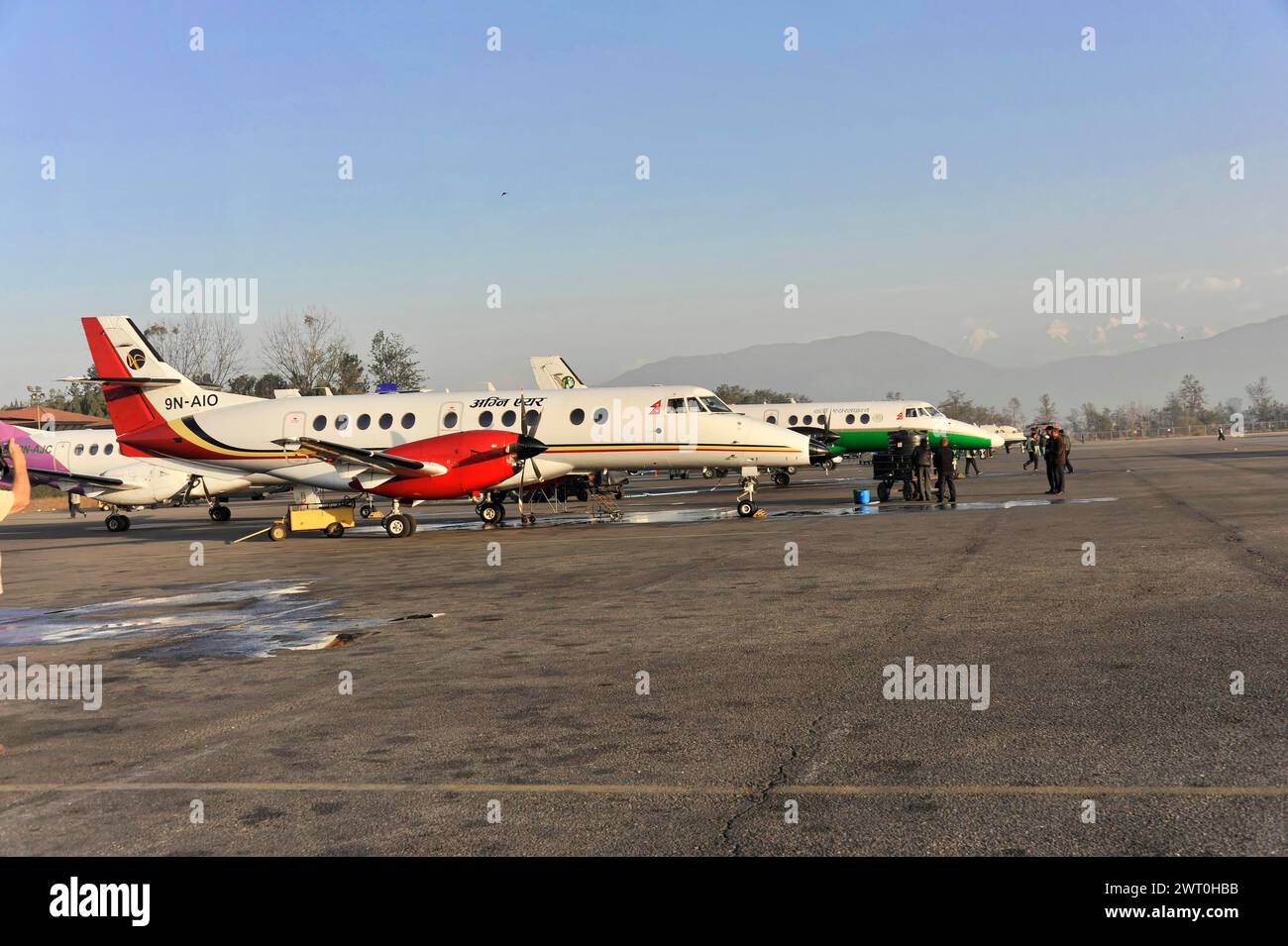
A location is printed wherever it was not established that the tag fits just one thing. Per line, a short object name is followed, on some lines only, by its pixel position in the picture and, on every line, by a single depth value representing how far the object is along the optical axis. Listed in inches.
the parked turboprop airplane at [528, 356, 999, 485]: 1921.8
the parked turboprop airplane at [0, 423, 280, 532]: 1375.5
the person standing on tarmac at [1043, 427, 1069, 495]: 1265.4
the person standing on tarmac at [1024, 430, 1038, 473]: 2142.5
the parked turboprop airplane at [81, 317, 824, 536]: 1042.7
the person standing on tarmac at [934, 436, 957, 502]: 1238.7
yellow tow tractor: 1081.4
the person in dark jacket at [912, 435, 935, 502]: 1290.6
